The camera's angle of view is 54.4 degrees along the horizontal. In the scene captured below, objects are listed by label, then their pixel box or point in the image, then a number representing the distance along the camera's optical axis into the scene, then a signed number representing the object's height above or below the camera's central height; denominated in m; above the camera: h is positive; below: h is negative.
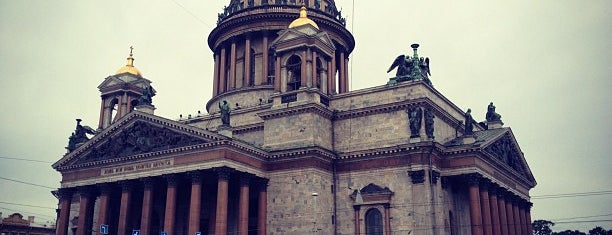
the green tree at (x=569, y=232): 106.47 +4.41
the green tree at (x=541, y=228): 108.46 +5.22
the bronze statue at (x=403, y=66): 40.50 +12.74
